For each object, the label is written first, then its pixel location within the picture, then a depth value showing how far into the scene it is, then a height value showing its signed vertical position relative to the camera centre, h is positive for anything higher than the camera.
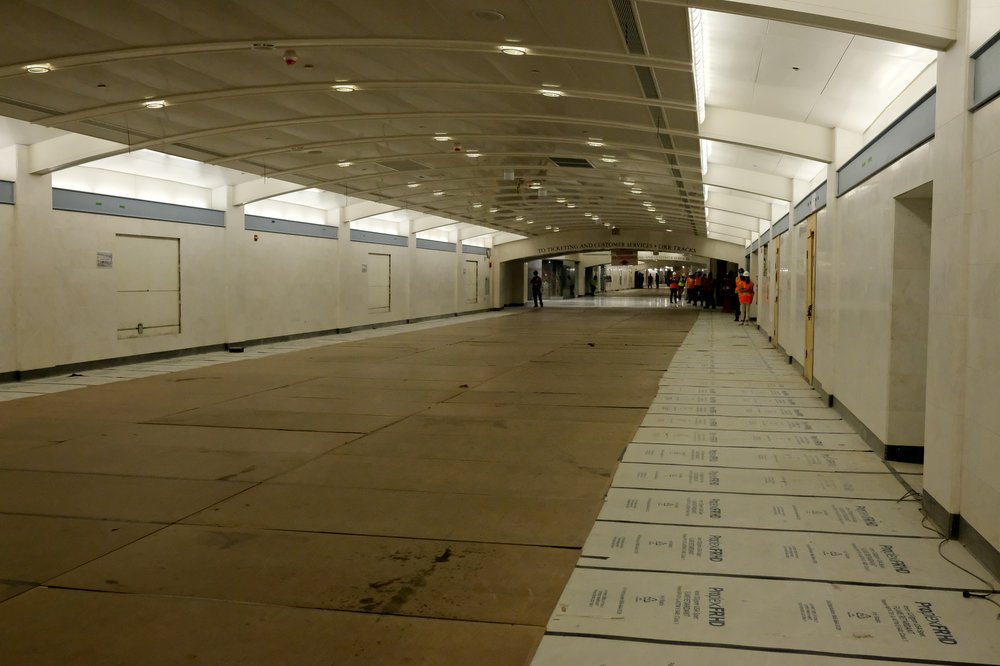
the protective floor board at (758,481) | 5.86 -1.42
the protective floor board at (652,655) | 3.19 -1.49
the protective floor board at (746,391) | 10.87 -1.28
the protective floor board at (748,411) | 9.20 -1.33
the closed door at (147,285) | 14.94 +0.22
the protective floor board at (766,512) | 5.02 -1.44
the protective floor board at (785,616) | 3.35 -1.47
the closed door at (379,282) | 25.53 +0.55
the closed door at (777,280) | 17.75 +0.49
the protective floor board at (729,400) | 10.02 -1.30
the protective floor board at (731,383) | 11.70 -1.25
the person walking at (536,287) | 41.25 +0.65
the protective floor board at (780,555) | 4.17 -1.45
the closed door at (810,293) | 11.59 +0.14
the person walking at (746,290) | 25.14 +0.38
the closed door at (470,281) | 35.00 +0.82
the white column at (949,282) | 4.65 +0.13
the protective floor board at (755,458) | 6.67 -1.40
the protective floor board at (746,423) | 8.36 -1.35
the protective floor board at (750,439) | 7.53 -1.37
